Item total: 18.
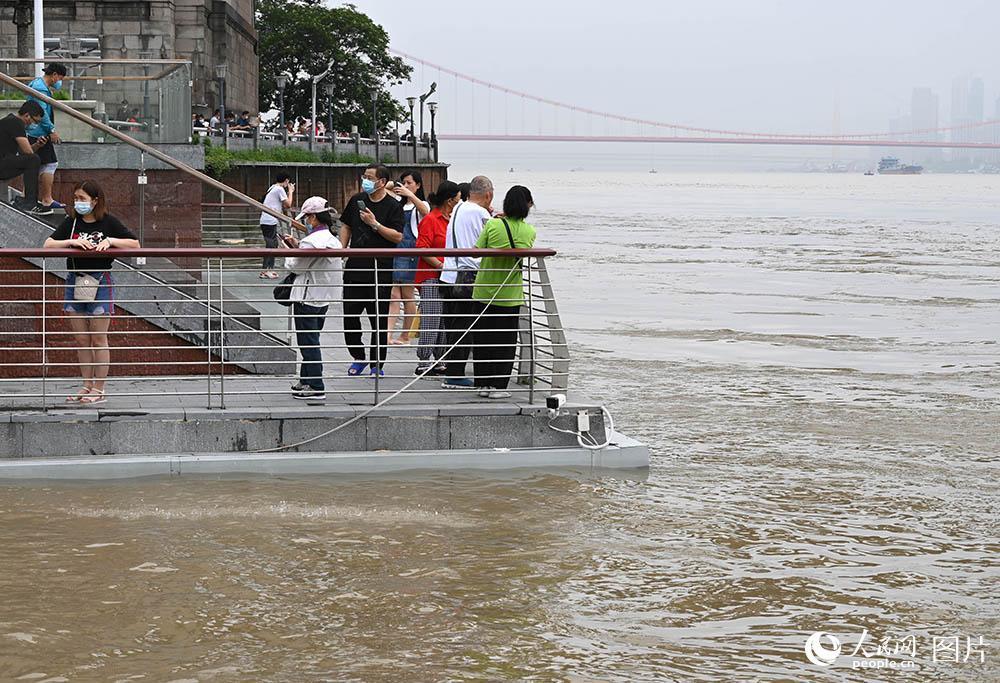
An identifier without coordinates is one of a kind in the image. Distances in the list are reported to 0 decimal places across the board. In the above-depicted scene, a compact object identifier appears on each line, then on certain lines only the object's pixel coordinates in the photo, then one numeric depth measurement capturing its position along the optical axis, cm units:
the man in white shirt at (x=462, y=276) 1049
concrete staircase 1102
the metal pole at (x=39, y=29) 3393
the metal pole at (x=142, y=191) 1262
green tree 8900
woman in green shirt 1030
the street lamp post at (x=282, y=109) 5717
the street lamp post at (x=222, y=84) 4412
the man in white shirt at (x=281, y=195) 2105
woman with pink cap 1024
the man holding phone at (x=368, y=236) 1123
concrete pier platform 972
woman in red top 1062
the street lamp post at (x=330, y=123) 6390
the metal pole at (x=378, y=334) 998
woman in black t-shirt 1002
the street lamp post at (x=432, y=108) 8935
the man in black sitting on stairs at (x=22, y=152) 1207
